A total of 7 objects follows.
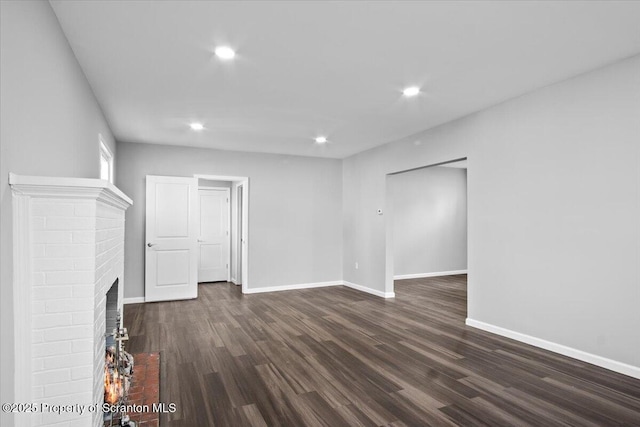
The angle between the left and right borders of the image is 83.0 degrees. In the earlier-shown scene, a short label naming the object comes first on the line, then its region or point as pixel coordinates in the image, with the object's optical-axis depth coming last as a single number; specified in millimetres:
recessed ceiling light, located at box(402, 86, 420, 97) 3564
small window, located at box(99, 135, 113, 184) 4488
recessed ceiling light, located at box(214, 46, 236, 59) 2737
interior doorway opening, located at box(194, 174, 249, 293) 7398
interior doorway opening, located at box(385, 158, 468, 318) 8016
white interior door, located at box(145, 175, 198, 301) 5809
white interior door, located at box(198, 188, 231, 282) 7750
